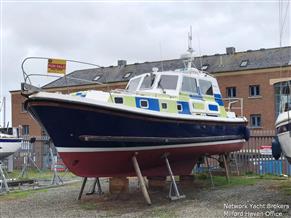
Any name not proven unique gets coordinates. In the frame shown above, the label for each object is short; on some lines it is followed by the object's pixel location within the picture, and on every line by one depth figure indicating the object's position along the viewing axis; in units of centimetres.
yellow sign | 770
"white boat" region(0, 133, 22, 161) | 1595
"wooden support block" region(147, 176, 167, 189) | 993
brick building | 3032
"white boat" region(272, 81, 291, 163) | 740
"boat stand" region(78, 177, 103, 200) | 929
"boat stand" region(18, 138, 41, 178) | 1393
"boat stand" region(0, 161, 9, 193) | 1068
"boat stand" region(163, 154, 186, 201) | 860
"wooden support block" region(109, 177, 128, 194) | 933
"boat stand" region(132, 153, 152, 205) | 805
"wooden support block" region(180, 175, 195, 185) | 1058
